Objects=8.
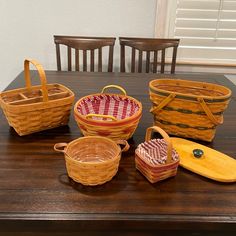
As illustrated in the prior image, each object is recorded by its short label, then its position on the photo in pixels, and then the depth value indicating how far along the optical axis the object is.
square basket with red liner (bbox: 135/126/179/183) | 0.71
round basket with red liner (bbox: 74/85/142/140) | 0.81
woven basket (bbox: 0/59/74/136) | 0.88
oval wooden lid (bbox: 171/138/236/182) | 0.75
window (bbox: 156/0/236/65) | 2.03
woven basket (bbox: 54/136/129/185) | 0.68
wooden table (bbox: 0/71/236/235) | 0.62
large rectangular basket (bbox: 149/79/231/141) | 0.85
